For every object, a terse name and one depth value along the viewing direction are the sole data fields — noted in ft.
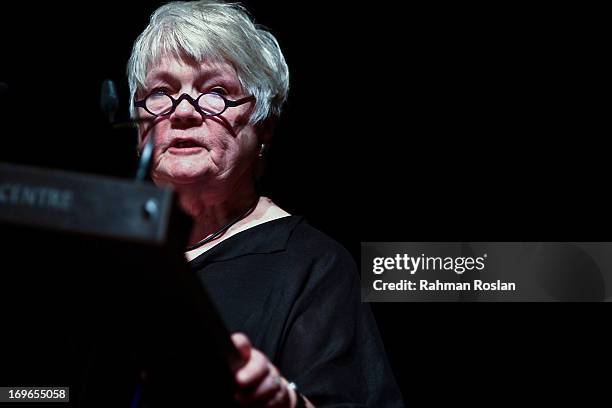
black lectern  5.38
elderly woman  7.30
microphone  6.85
